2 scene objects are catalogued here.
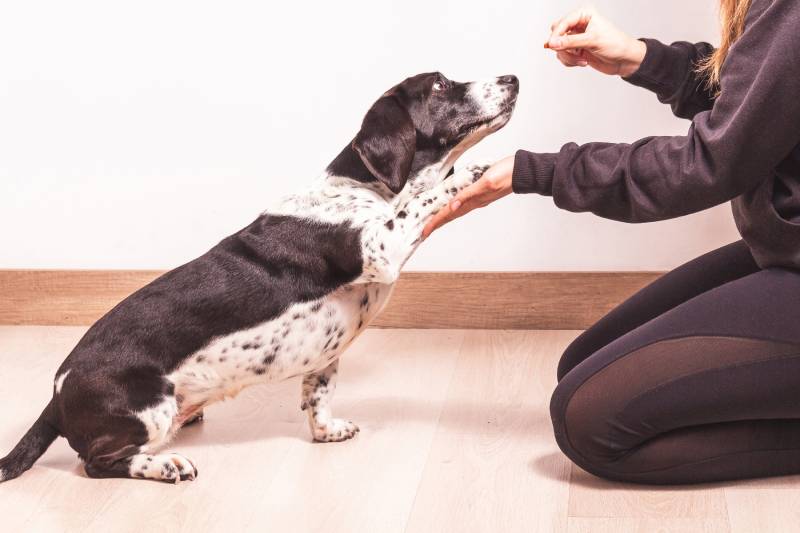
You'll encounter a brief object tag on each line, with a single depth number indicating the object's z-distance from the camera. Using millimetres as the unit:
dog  2582
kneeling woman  2121
